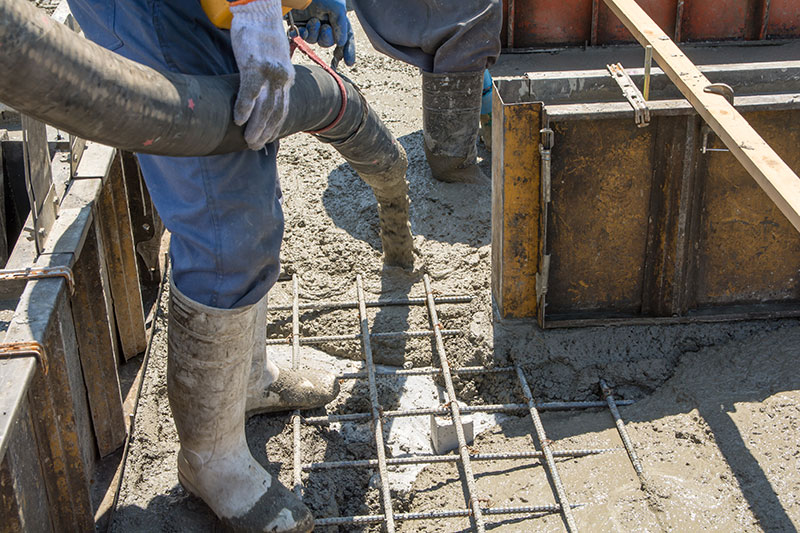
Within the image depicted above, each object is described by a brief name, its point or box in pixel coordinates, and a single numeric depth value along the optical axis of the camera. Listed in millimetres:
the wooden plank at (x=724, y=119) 2377
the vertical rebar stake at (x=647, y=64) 3336
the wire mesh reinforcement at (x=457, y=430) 2910
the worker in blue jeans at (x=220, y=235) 2213
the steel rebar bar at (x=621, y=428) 3016
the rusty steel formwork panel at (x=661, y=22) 6418
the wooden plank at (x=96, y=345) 2930
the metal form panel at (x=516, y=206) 3375
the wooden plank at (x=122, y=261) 3293
